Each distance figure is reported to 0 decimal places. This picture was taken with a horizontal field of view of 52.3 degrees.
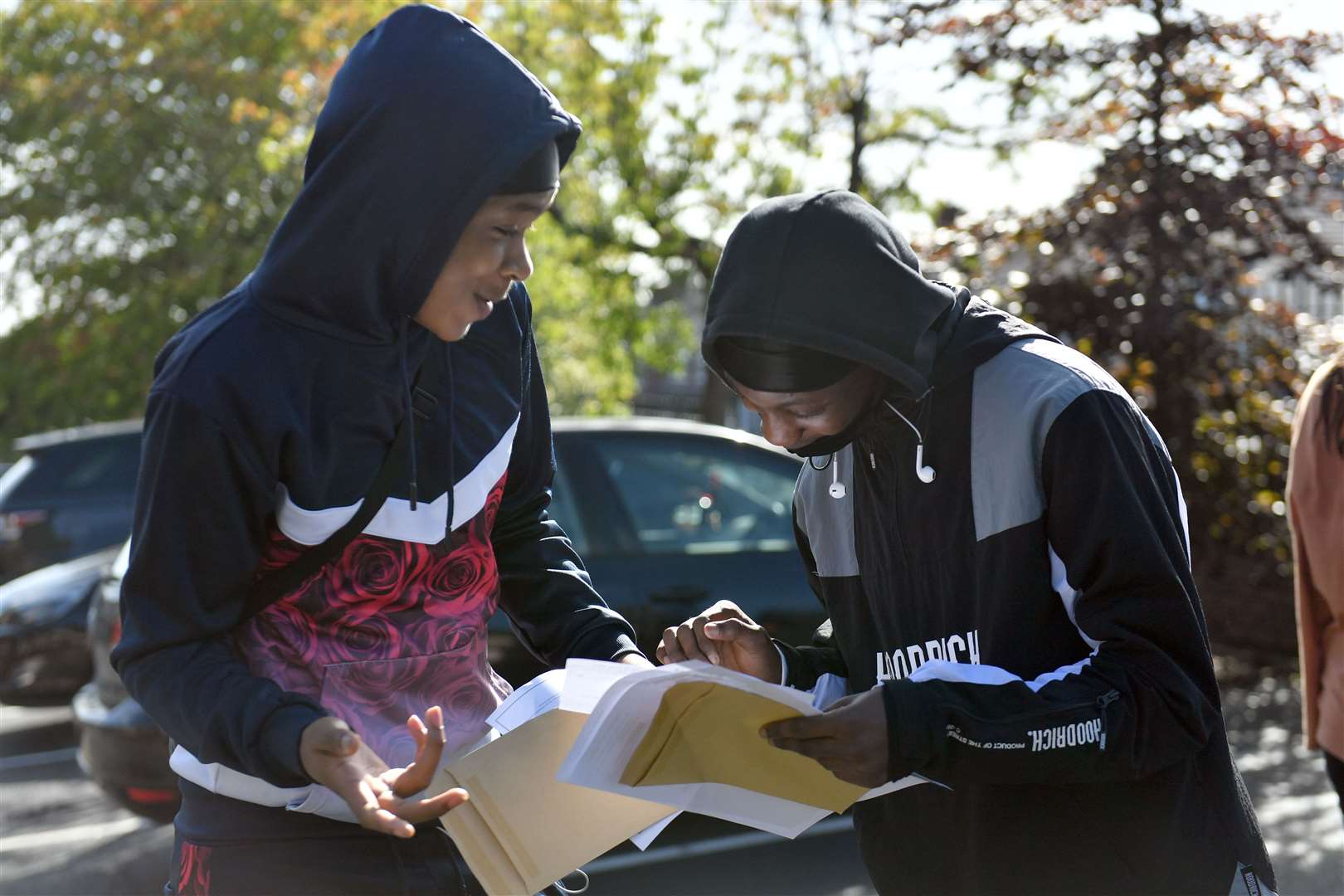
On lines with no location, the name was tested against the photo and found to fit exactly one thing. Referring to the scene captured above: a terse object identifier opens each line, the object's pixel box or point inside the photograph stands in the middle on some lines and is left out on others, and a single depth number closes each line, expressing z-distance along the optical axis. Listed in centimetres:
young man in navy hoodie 170
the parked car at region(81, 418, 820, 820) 475
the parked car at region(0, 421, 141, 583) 875
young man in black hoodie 162
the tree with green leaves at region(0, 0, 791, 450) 1831
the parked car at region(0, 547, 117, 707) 751
